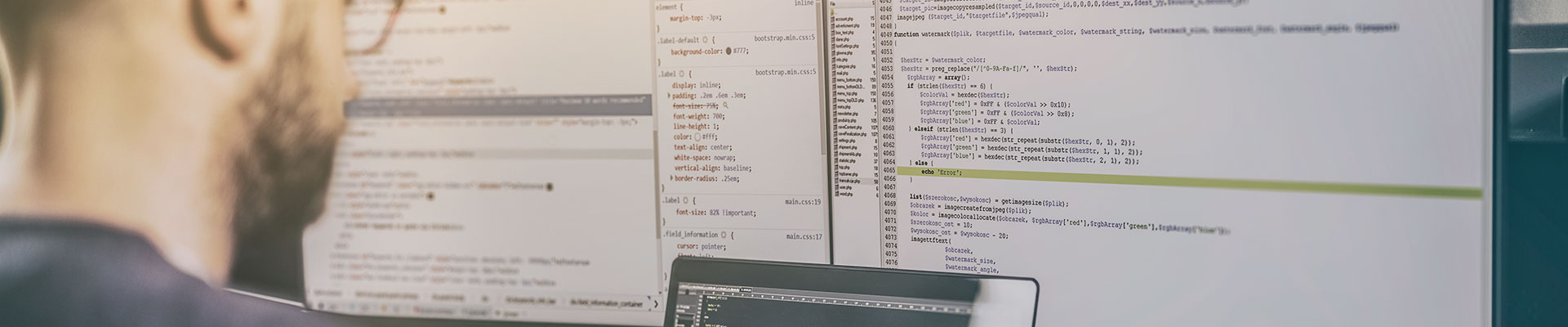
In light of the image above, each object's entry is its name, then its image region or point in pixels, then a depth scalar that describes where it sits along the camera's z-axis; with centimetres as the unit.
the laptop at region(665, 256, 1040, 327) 95
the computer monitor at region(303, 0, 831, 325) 112
